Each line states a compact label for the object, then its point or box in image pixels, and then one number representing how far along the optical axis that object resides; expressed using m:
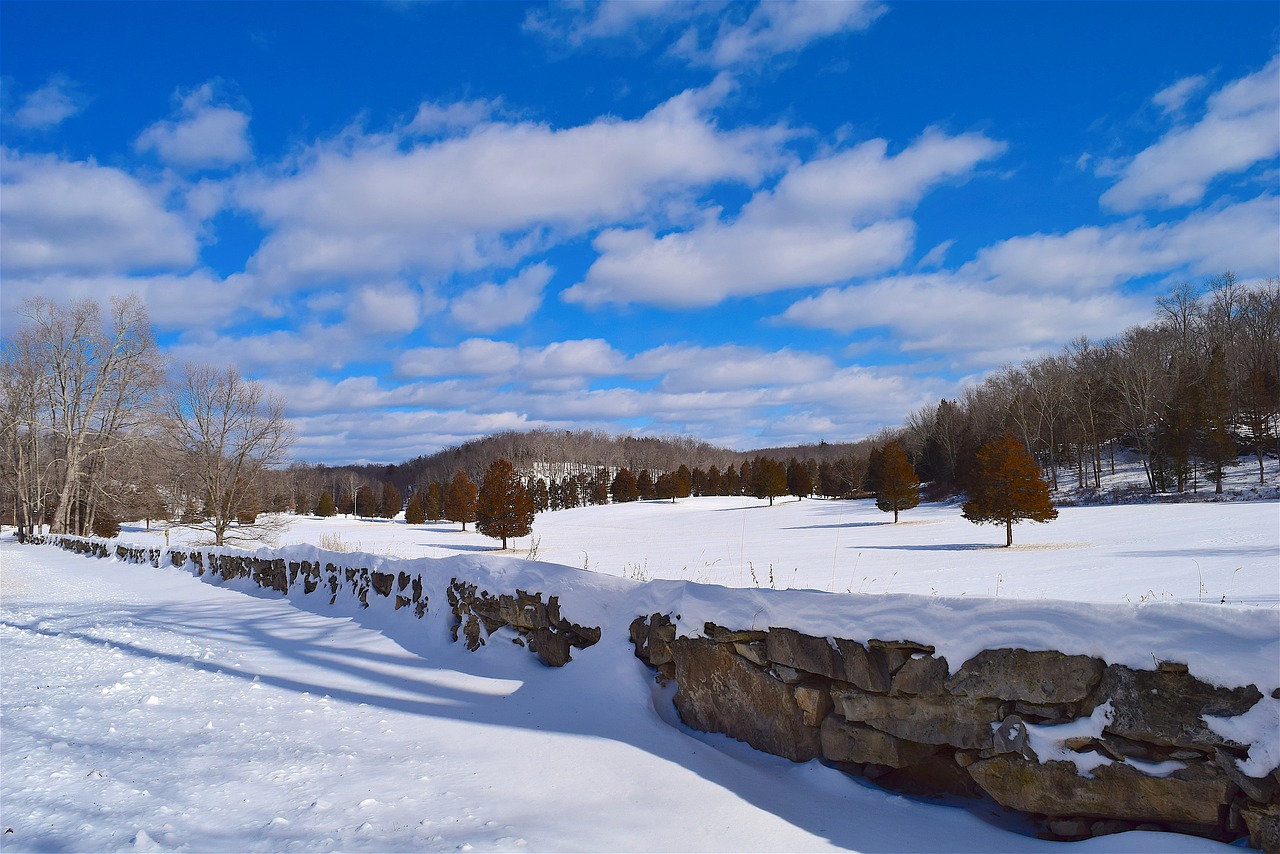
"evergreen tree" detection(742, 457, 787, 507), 61.38
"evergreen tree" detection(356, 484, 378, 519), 84.62
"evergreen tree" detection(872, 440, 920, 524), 36.16
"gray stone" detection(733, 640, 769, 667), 4.37
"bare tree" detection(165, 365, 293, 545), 29.39
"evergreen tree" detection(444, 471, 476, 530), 46.41
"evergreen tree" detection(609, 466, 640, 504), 76.81
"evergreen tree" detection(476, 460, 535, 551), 30.69
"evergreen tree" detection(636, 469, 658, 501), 77.69
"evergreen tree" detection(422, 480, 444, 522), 65.88
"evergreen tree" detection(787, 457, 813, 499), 70.12
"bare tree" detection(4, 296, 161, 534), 30.50
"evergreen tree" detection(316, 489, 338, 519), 69.56
